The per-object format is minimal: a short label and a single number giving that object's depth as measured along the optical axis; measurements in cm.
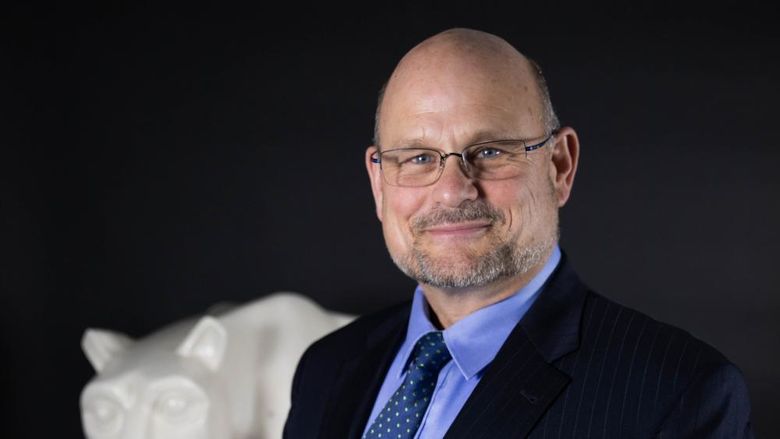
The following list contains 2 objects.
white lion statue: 300
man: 230
